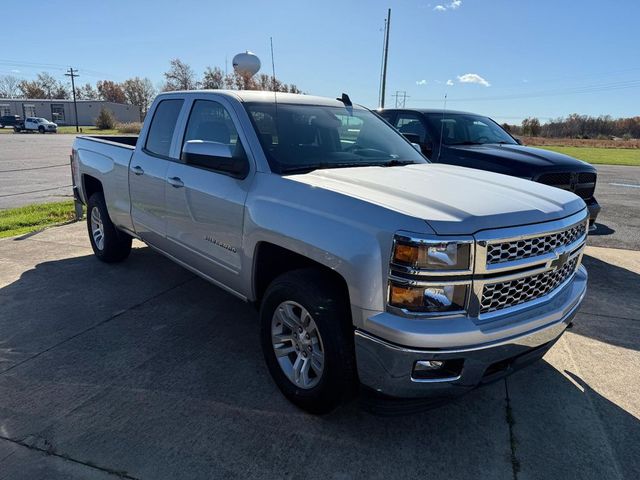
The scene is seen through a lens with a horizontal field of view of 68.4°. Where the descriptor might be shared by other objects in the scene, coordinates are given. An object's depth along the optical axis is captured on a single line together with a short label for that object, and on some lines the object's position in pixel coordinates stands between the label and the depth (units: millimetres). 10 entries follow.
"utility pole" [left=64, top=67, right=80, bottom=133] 80175
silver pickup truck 2252
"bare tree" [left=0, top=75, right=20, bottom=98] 112750
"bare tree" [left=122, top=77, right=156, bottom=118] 104969
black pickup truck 6008
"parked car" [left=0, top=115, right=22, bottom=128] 60219
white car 53031
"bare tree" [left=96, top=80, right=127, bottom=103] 115062
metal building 80000
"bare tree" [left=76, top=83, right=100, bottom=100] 121019
